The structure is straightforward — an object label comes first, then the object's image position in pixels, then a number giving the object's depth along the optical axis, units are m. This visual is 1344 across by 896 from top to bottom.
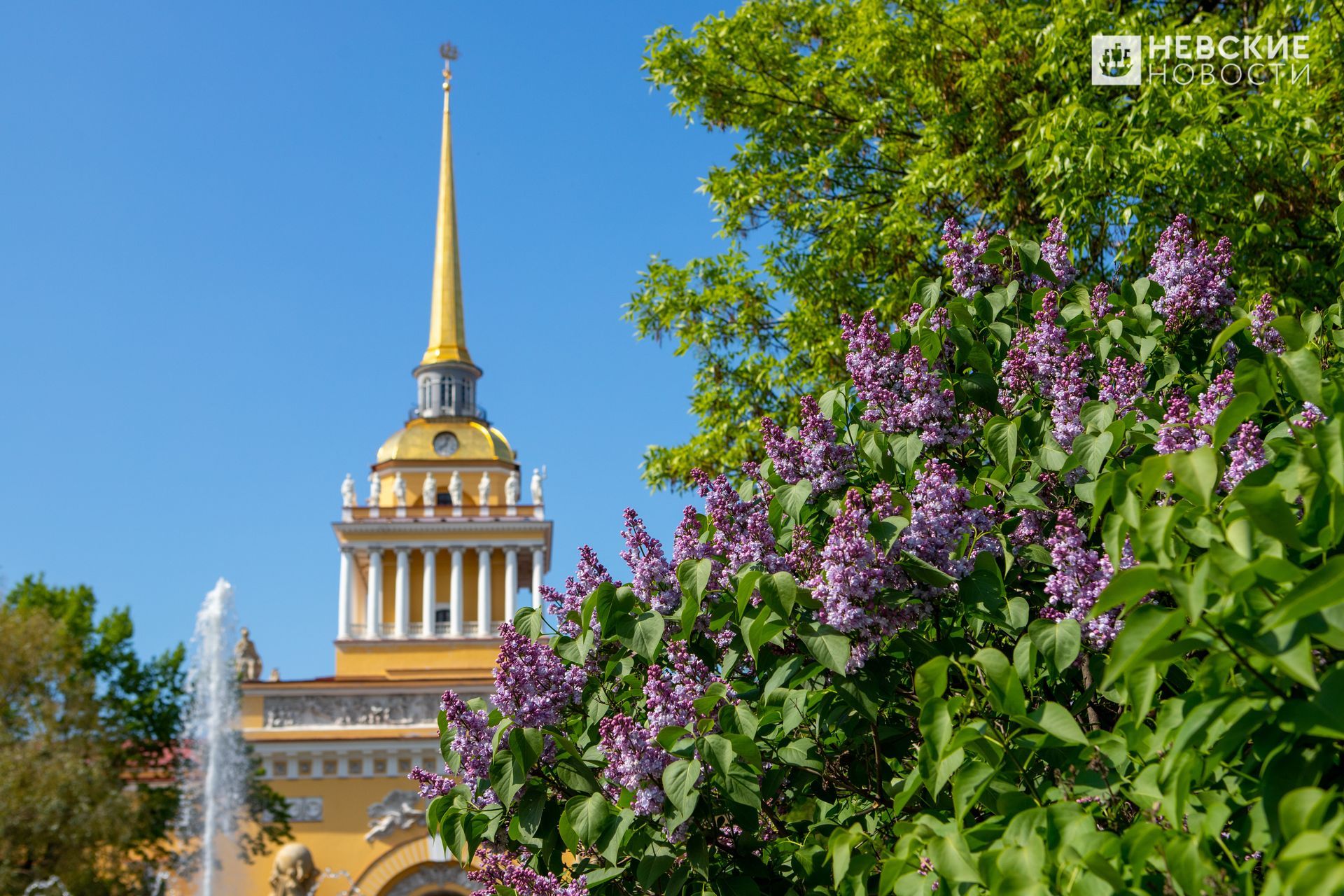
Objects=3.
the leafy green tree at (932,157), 7.95
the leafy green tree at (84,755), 26.75
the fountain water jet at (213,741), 33.31
